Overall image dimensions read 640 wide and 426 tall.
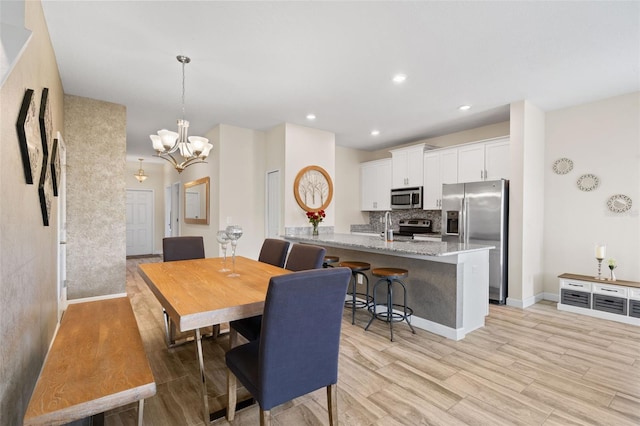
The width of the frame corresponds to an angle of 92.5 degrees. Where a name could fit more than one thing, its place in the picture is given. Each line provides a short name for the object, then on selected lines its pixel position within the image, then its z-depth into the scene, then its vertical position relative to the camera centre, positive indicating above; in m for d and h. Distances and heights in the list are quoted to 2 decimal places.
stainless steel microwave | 5.51 +0.24
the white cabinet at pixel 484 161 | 4.33 +0.75
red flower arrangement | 4.67 -0.11
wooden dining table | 1.45 -0.47
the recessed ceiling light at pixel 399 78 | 3.19 +1.42
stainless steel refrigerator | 4.06 -0.12
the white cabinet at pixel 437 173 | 4.97 +0.65
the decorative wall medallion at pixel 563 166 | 4.12 +0.63
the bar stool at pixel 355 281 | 3.34 -0.84
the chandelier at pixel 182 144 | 2.75 +0.63
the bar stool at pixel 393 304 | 2.95 -0.97
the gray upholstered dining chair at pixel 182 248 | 3.17 -0.40
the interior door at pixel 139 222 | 8.26 -0.32
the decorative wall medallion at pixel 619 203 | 3.68 +0.11
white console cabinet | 3.41 -1.01
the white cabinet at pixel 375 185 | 6.20 +0.55
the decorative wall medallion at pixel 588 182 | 3.91 +0.39
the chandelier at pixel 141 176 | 7.69 +0.86
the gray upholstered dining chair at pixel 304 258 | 2.46 -0.39
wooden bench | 1.13 -0.71
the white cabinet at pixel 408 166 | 5.52 +0.84
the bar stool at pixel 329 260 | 3.72 -0.60
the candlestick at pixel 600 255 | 3.68 -0.51
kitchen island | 2.93 -0.72
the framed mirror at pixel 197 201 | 5.49 +0.18
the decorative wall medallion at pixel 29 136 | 1.59 +0.41
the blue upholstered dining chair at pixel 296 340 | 1.31 -0.59
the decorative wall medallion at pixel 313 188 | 4.96 +0.38
